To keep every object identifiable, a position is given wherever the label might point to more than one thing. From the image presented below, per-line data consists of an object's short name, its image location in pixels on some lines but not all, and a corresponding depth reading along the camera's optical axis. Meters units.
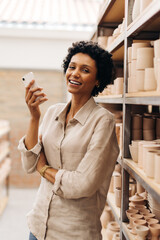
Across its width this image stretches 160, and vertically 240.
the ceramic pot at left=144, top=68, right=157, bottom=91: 1.33
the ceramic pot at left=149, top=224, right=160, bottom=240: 1.45
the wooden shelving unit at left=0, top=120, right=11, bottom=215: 4.14
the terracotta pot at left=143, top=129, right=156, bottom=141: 1.77
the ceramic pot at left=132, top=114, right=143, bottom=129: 1.73
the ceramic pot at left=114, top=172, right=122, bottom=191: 2.13
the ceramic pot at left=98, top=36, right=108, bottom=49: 2.49
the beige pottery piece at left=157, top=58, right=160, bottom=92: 1.20
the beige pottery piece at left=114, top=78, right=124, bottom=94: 1.98
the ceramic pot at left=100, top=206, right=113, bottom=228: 2.55
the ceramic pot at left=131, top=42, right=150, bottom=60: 1.54
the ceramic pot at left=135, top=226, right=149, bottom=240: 1.46
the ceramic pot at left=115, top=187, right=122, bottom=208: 1.99
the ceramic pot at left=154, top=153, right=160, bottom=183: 1.24
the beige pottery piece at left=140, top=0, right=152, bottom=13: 1.36
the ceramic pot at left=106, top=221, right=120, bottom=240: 2.16
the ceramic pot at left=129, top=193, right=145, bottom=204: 1.87
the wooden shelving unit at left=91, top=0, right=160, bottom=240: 1.24
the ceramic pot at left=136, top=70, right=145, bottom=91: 1.43
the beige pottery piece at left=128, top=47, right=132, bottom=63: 1.63
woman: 1.37
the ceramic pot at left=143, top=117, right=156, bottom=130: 1.75
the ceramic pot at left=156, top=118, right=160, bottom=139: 1.75
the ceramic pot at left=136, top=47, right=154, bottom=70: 1.43
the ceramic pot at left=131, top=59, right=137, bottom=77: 1.56
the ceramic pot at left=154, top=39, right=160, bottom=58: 1.29
